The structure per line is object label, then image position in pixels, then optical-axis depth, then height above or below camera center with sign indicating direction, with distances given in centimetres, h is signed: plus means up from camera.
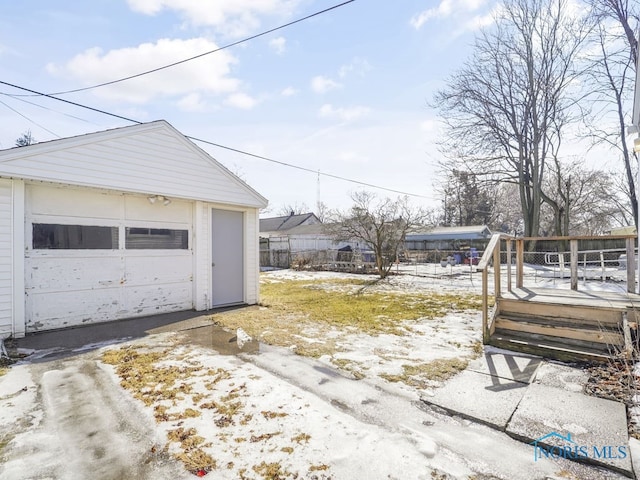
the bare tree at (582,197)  1943 +284
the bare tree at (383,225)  1329 +67
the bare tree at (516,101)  1714 +782
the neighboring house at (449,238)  2400 +15
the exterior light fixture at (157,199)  616 +85
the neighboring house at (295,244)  1909 -15
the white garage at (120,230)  478 +24
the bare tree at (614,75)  1269 +739
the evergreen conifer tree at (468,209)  3155 +321
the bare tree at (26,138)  2063 +705
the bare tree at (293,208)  4646 +486
